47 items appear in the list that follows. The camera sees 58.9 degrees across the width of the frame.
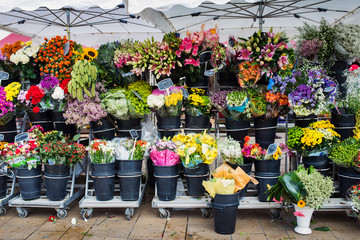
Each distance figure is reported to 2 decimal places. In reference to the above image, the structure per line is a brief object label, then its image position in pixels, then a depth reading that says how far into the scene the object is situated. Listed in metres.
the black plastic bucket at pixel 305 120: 4.04
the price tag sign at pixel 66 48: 3.95
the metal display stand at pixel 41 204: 3.60
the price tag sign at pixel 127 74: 3.96
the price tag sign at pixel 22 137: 3.84
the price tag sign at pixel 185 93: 3.85
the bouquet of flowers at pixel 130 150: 3.63
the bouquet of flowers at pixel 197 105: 3.88
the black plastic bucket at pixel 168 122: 3.95
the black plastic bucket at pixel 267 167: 3.47
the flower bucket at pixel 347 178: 3.40
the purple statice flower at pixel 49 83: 3.90
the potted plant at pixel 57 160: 3.54
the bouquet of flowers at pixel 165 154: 3.52
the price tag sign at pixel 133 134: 3.86
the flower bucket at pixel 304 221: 3.11
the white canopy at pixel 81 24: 7.30
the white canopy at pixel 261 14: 6.55
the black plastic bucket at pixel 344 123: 3.86
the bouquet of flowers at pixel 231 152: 3.53
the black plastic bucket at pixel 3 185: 3.84
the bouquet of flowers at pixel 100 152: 3.57
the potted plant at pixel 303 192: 3.02
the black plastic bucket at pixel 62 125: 4.14
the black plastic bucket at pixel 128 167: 3.57
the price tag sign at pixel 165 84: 3.73
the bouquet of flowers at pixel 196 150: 3.36
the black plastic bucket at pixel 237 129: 3.90
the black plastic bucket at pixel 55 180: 3.61
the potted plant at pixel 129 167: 3.58
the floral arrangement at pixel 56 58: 3.91
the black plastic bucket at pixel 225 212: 3.10
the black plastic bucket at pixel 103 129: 4.02
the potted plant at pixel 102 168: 3.57
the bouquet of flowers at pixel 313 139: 3.45
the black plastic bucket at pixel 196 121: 3.99
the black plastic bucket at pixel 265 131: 3.95
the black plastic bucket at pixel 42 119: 4.20
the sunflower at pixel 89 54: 3.83
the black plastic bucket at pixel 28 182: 3.67
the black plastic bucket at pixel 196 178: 3.54
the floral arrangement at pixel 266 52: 3.63
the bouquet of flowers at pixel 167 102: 3.73
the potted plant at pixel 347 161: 3.28
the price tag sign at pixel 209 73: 3.85
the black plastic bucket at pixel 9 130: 4.30
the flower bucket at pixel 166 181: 3.53
